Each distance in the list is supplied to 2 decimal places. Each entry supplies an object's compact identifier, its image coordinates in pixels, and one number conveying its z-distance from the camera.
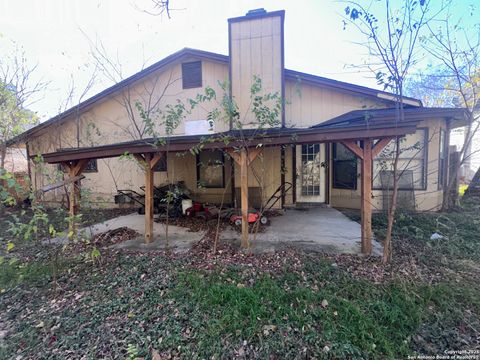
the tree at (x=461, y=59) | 5.38
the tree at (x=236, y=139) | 3.68
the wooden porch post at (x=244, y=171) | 3.85
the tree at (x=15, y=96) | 7.25
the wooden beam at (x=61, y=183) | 3.38
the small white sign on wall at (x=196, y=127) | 7.54
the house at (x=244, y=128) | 5.30
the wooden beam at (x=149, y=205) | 4.36
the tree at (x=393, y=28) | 2.96
